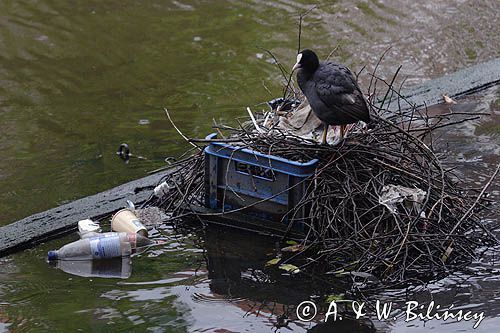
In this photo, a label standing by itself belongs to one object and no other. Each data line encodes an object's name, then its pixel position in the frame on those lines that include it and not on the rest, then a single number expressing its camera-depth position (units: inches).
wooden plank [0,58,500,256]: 514.6
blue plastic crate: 477.4
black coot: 469.7
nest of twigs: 452.8
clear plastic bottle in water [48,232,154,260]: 481.7
